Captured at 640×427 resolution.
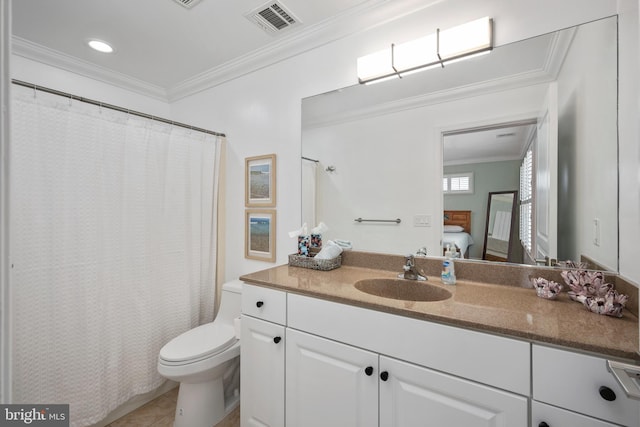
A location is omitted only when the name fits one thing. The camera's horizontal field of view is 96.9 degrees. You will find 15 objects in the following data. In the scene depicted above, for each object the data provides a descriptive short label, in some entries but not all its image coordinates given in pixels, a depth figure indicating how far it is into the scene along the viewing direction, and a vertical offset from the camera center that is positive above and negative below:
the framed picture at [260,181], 2.05 +0.23
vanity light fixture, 1.35 +0.83
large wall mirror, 1.17 +0.32
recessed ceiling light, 1.94 +1.16
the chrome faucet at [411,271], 1.46 -0.31
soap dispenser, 1.38 -0.30
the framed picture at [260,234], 2.06 -0.17
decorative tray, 1.66 -0.30
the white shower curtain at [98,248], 1.43 -0.21
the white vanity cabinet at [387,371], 0.89 -0.59
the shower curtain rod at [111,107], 1.40 +0.62
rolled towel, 1.70 -0.24
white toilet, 1.55 -0.88
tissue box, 1.81 -0.22
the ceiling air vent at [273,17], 1.60 +1.16
